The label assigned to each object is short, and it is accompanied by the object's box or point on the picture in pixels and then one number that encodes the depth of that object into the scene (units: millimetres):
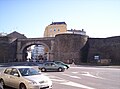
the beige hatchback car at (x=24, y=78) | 5539
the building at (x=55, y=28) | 52209
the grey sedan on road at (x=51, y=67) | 15349
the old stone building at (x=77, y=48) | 31186
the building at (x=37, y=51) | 88694
